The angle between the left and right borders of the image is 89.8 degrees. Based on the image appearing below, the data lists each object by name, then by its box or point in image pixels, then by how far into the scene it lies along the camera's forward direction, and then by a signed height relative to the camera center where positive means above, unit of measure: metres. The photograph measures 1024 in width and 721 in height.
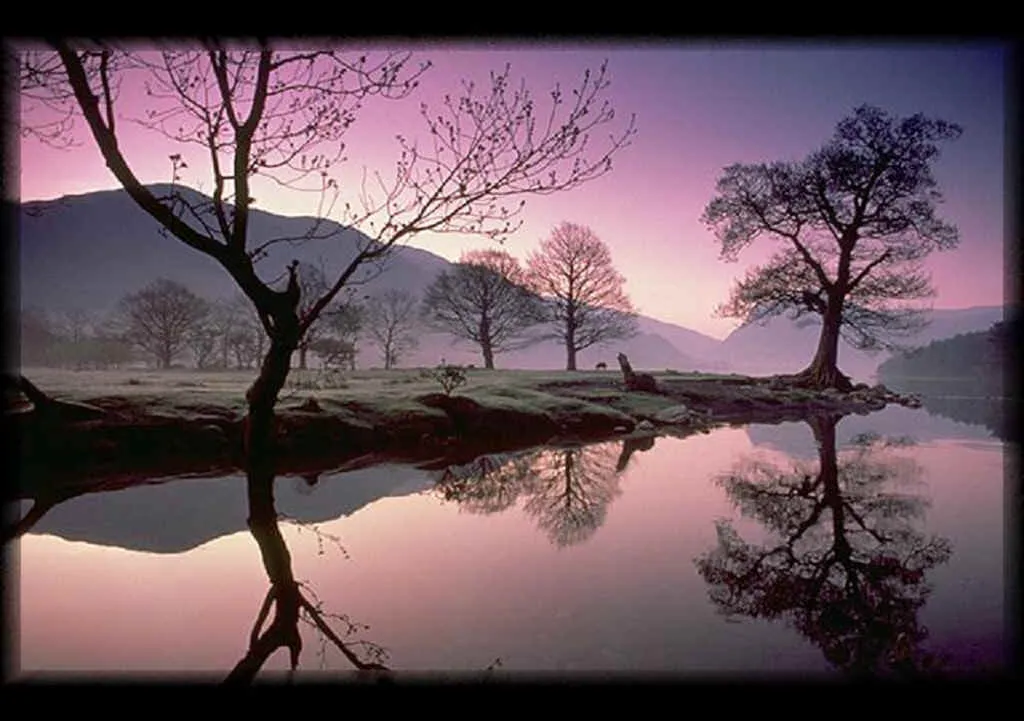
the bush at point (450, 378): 14.48 -0.43
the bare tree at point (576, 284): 26.84 +4.37
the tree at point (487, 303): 33.22 +4.05
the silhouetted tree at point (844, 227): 21.06 +6.13
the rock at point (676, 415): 17.33 -1.73
